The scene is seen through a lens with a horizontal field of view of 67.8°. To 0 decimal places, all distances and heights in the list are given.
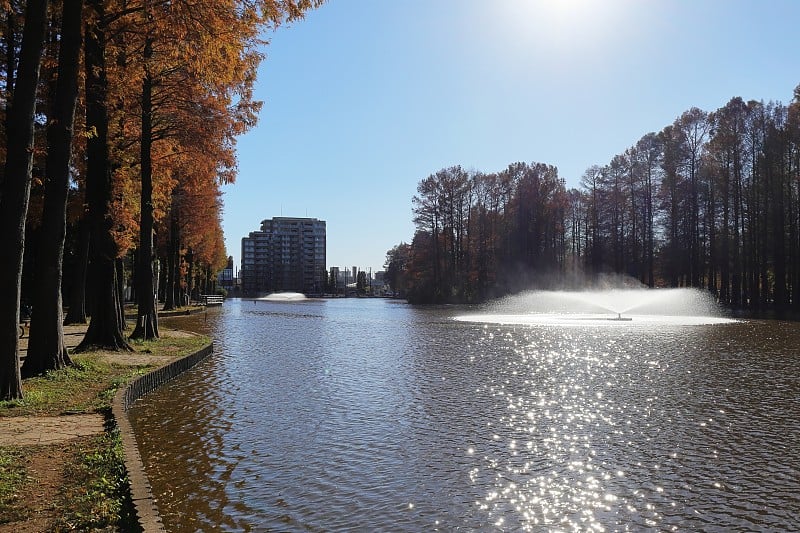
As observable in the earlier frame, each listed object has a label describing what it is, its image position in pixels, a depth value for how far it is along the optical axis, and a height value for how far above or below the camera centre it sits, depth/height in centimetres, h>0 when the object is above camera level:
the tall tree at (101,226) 1625 +179
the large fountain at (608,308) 3816 -185
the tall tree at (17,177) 933 +181
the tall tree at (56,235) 1162 +110
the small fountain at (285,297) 11484 -158
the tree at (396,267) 11652 +529
